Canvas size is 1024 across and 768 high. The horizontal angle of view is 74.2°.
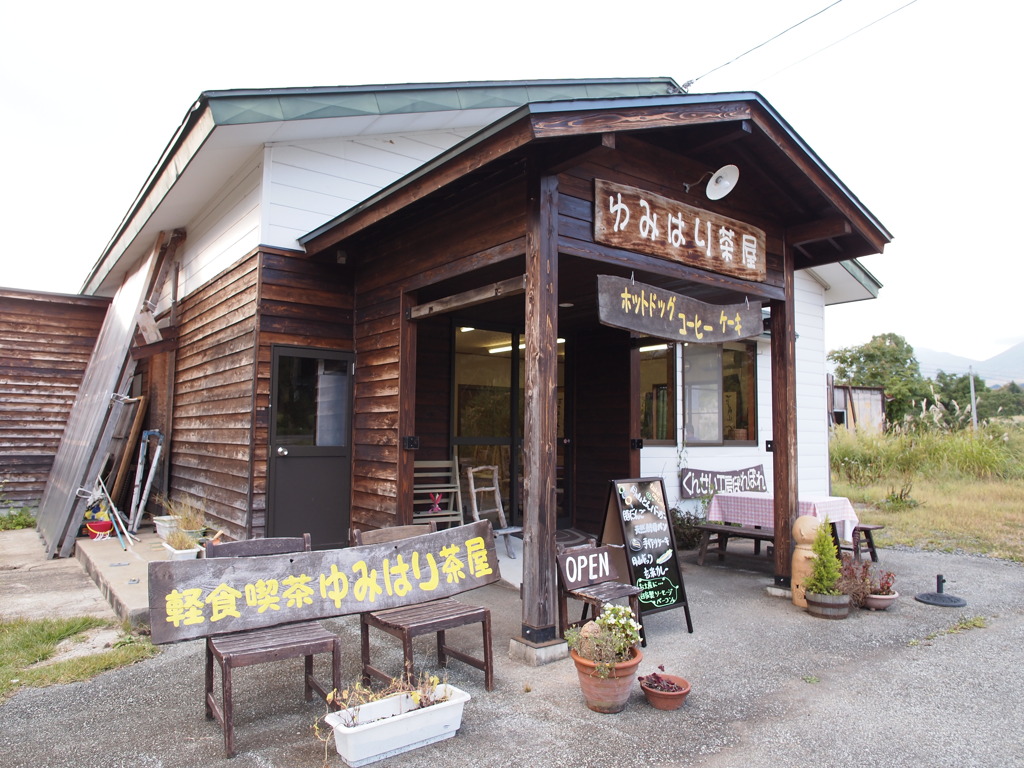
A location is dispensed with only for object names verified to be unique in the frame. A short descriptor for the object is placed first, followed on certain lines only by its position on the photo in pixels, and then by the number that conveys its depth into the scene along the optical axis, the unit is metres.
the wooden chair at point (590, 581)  3.95
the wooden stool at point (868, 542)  6.27
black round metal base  5.37
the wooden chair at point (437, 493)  7.29
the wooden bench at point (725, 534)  6.44
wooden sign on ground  2.96
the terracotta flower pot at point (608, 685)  3.22
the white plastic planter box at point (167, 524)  6.89
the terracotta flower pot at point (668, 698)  3.30
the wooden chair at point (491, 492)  7.38
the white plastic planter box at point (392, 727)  2.70
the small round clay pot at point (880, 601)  5.19
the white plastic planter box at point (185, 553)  5.70
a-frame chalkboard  4.65
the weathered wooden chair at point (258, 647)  2.82
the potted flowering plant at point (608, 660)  3.22
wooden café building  4.34
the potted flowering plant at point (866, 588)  5.19
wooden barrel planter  4.96
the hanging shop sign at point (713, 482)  9.02
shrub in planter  4.96
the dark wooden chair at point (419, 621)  3.31
